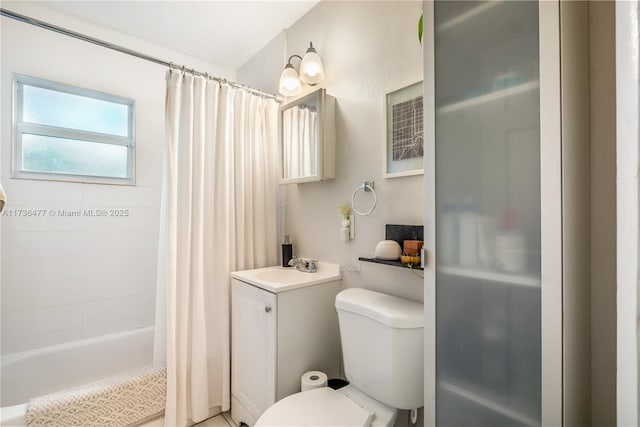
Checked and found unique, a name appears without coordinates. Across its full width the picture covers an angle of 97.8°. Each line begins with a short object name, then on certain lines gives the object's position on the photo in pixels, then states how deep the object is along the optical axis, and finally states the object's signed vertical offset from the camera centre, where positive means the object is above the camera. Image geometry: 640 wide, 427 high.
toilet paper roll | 1.35 -0.82
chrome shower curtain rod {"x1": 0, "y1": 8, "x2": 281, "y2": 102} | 1.32 +0.92
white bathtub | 1.73 -1.02
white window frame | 1.86 +0.60
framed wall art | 1.30 +0.41
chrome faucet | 1.77 -0.32
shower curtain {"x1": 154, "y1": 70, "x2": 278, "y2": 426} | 1.61 -0.12
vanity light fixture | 1.75 +0.92
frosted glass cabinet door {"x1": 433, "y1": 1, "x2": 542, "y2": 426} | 0.70 +0.01
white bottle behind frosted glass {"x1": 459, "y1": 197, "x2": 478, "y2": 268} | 0.80 -0.05
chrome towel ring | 1.49 +0.14
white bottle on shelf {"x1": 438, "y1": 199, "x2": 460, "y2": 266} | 0.85 -0.06
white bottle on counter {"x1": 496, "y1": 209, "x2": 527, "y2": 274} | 0.71 -0.08
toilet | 1.07 -0.63
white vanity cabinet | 1.38 -0.63
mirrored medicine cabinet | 1.65 +0.49
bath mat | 1.33 -0.97
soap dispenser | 1.93 -0.27
